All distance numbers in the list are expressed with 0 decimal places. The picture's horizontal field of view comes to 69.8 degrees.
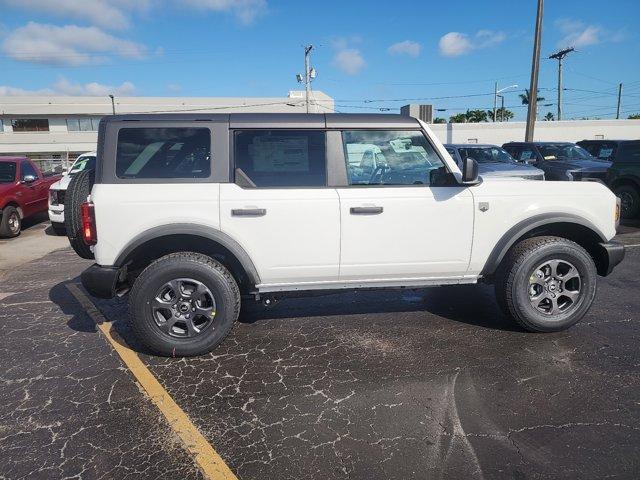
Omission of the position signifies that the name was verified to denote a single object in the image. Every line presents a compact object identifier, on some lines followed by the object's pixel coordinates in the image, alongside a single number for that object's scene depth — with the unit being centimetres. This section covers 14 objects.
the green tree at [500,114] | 7944
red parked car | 984
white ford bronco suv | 367
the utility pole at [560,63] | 4436
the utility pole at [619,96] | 7119
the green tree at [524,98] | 7984
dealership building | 4428
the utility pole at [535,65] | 1850
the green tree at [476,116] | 7181
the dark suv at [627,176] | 1000
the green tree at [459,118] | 7262
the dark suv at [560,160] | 1196
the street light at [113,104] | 4288
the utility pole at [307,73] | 4044
